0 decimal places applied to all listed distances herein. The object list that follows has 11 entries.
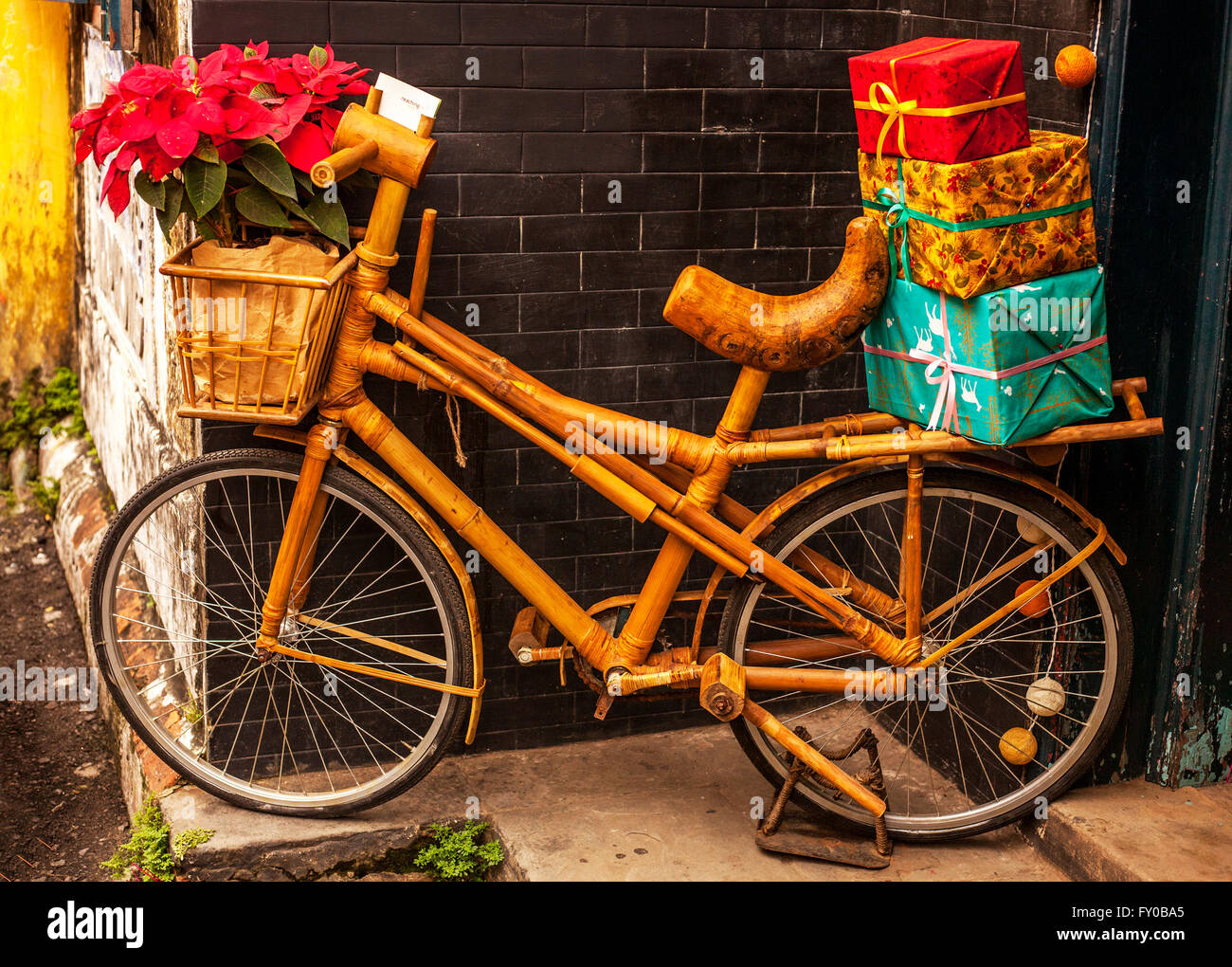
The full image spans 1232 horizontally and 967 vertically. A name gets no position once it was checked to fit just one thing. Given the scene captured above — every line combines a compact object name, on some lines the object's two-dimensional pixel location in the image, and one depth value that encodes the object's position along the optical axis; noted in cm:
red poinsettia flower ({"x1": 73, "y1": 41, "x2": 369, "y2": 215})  322
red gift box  301
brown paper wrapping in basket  334
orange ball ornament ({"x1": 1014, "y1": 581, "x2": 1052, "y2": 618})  369
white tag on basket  339
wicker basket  333
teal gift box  315
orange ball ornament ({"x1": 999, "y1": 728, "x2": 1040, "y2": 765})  372
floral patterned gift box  308
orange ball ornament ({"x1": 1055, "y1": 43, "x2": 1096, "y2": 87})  337
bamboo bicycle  344
